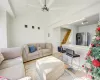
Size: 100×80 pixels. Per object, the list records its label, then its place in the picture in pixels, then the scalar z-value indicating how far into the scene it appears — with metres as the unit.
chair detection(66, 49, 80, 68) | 2.19
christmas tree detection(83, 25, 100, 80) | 0.99
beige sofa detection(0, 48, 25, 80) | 1.29
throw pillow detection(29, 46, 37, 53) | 3.40
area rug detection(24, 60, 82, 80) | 1.84
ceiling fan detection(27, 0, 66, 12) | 2.30
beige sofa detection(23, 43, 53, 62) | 3.10
